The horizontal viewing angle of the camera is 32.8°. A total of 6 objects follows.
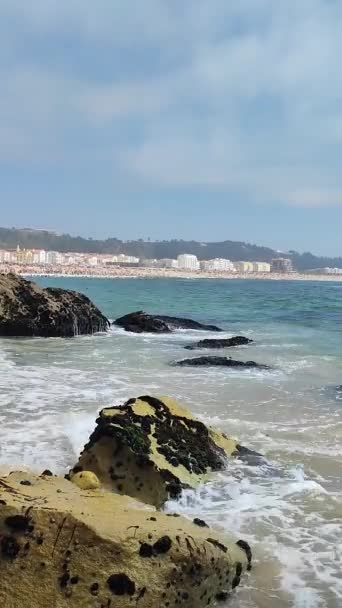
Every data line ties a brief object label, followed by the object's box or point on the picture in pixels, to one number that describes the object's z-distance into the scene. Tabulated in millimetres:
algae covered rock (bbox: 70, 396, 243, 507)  6258
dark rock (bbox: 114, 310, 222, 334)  26859
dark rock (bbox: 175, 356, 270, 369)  16438
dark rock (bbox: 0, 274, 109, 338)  23141
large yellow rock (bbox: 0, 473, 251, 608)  3861
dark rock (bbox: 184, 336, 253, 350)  21469
